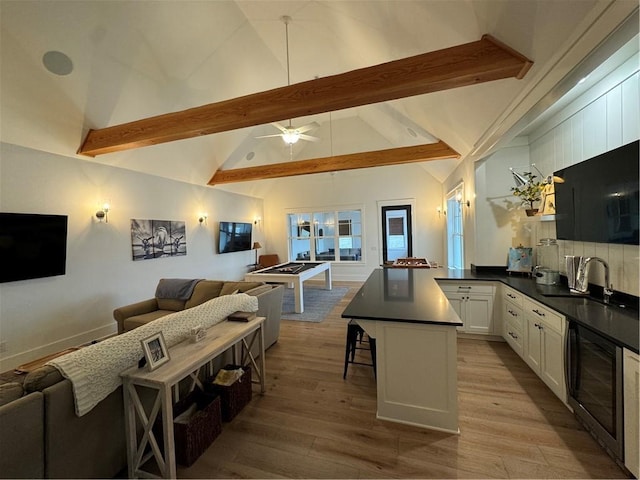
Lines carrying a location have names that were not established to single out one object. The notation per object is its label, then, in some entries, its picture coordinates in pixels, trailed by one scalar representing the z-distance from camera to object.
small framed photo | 1.52
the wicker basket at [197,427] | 1.68
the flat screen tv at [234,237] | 6.78
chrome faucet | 2.19
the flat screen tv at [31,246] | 3.02
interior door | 7.67
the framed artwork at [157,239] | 4.67
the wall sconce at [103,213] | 4.07
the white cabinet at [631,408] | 1.40
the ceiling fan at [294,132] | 4.07
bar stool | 2.64
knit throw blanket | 1.35
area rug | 4.71
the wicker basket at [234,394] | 2.08
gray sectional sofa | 1.13
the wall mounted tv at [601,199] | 1.91
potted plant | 3.16
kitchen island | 1.88
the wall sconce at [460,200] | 4.24
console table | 1.46
